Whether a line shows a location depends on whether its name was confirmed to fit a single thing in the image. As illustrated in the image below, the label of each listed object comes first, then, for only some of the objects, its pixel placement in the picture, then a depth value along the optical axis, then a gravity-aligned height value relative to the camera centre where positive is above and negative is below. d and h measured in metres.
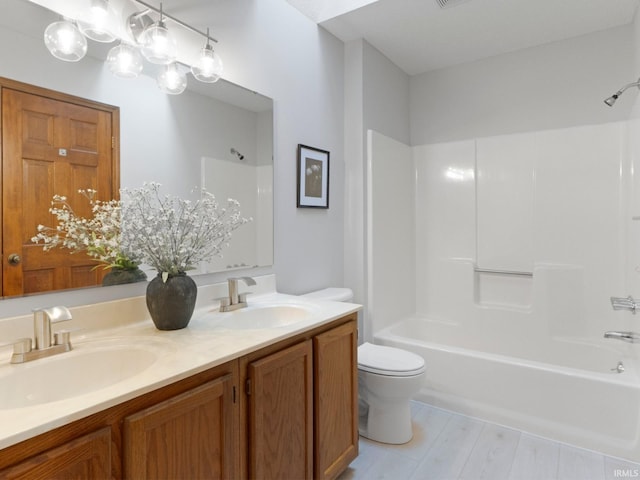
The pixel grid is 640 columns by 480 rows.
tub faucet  2.09 -0.57
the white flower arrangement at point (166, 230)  1.41 +0.03
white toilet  2.08 -0.87
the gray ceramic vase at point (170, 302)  1.38 -0.24
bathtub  2.00 -0.92
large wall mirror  1.24 +0.51
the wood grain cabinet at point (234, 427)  0.85 -0.55
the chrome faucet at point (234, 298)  1.74 -0.30
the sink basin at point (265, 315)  1.71 -0.38
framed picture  2.34 +0.37
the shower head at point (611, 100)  2.15 +0.76
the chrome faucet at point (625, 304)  2.05 -0.39
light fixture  1.29 +0.75
